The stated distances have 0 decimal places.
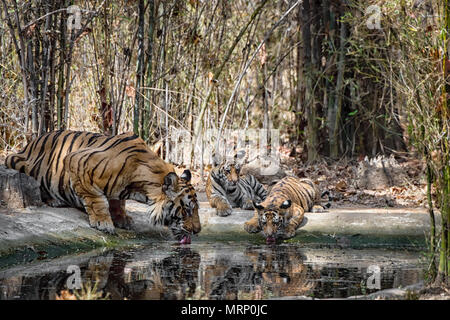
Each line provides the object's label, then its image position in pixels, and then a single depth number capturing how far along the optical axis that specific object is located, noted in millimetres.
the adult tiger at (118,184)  13867
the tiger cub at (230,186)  17734
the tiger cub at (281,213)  15133
